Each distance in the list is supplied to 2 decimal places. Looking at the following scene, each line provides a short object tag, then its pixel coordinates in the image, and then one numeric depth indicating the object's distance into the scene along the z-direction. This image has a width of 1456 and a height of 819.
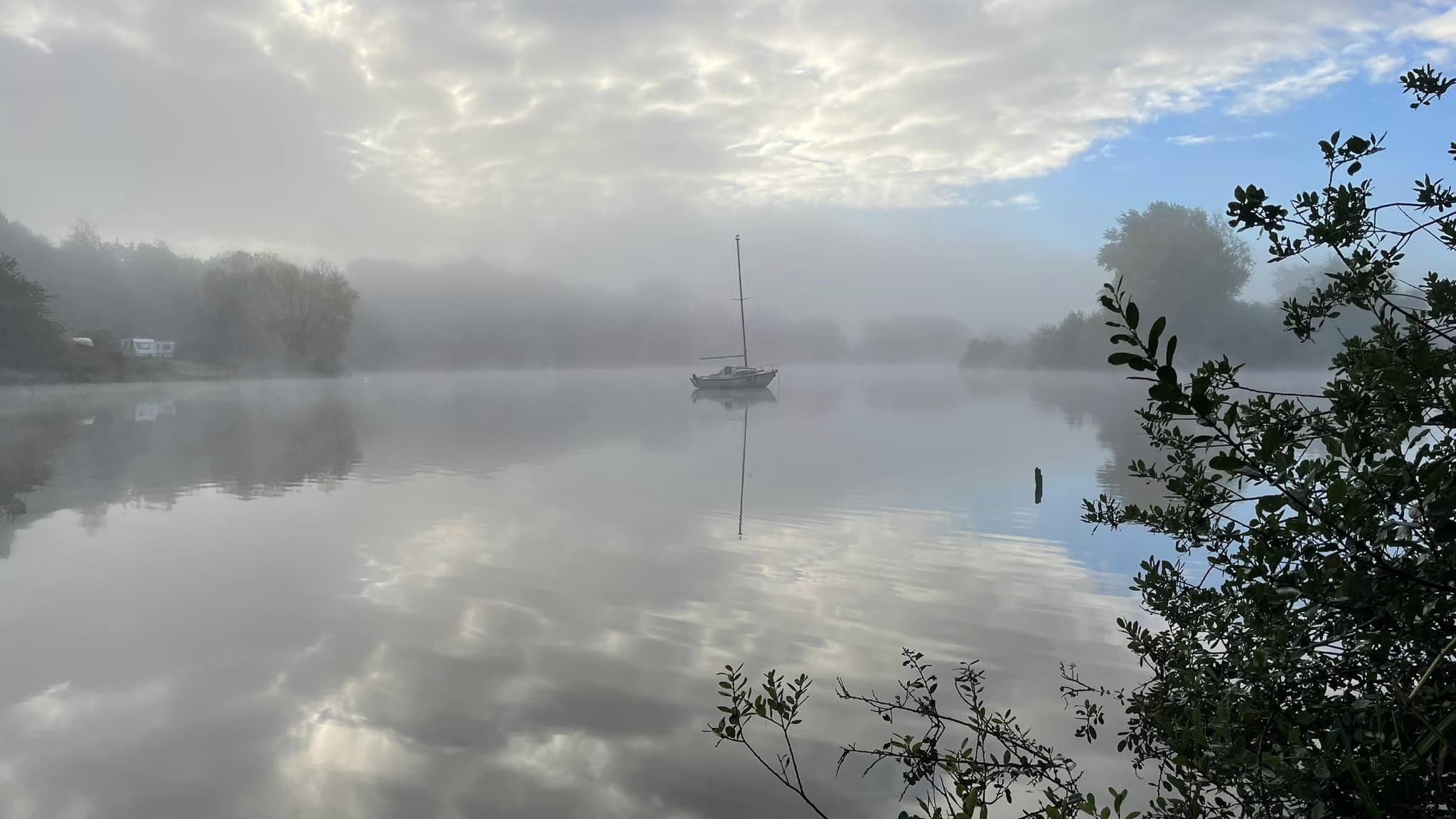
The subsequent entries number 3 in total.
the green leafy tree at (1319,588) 1.87
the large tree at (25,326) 46.69
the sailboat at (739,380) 61.28
